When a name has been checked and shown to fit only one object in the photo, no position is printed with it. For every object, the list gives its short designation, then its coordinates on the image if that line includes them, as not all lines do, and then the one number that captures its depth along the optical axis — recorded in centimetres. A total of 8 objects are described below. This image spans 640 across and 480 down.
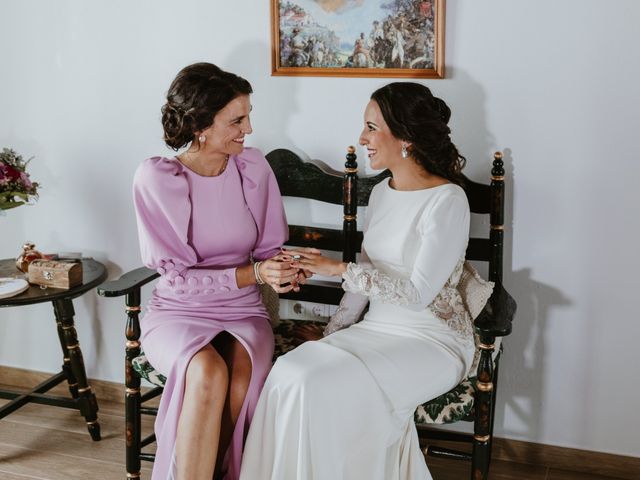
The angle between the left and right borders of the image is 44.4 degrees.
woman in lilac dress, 242
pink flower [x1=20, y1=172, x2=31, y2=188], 306
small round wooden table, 310
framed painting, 271
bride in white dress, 225
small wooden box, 296
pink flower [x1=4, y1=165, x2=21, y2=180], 303
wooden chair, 238
